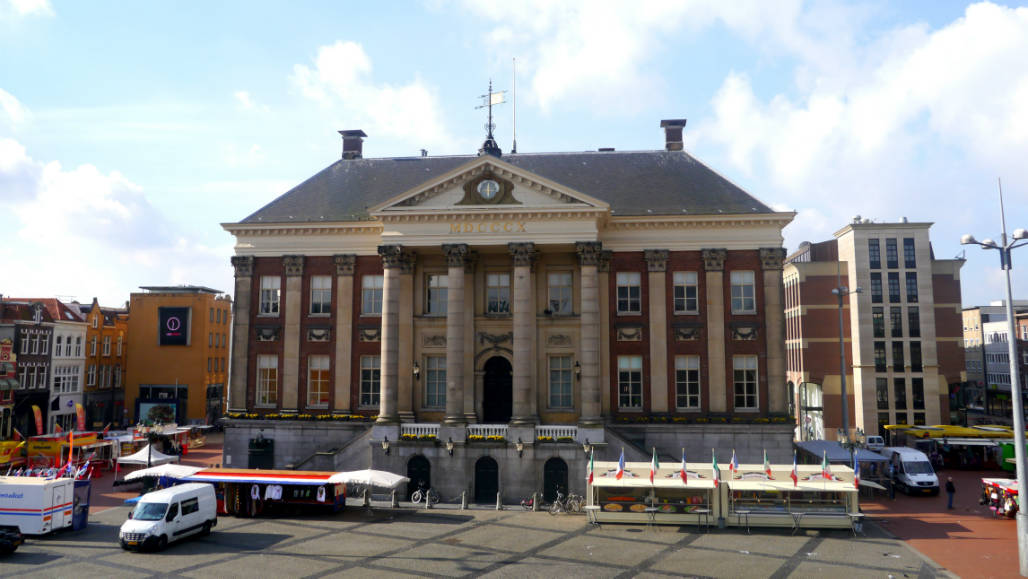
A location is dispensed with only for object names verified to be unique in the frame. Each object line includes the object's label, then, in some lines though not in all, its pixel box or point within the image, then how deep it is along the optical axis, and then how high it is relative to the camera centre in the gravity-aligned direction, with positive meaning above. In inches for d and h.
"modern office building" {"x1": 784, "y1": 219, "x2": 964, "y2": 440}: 2308.1 +135.1
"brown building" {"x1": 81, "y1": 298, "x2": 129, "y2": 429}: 2706.7 +14.9
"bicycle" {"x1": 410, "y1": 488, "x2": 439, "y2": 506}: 1300.4 -248.9
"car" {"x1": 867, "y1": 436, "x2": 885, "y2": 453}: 1802.4 -198.4
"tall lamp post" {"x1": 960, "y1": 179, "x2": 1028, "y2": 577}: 827.4 -34.1
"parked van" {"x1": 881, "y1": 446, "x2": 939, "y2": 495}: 1409.9 -218.3
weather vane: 1620.3 +575.9
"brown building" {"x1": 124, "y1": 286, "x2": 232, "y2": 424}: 2731.3 +64.7
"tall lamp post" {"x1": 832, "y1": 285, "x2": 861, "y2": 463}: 1453.0 -42.5
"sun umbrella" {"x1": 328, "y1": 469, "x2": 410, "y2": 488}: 1199.6 -196.3
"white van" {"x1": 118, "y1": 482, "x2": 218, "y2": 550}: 955.3 -219.1
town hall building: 1407.5 +117.6
